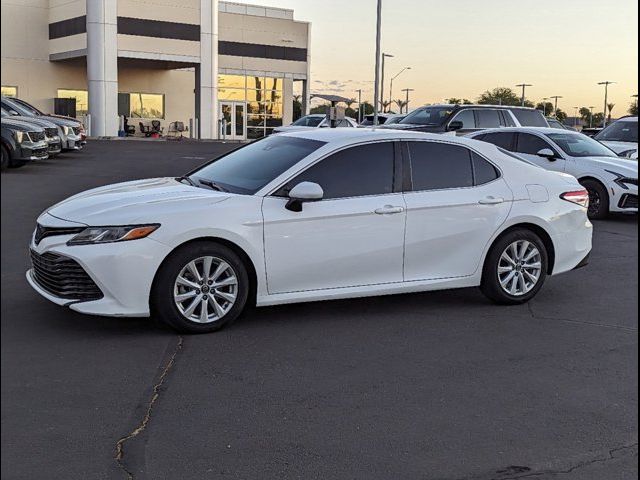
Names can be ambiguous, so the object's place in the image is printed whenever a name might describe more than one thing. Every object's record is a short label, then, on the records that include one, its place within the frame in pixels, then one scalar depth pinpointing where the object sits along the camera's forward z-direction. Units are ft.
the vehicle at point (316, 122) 90.22
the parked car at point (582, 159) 41.27
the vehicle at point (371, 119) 98.48
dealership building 132.16
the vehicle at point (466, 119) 61.46
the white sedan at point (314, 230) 18.03
